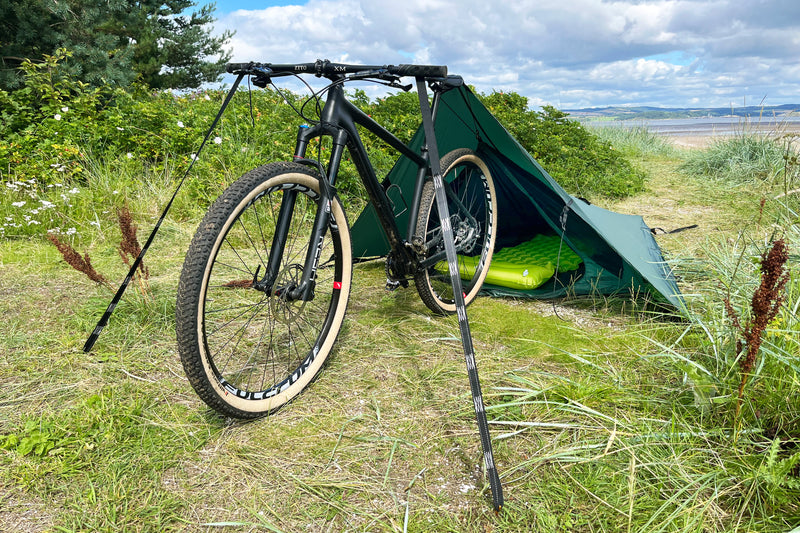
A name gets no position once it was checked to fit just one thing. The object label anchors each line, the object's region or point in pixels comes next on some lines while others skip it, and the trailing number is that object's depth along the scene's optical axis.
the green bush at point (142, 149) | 4.93
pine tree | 9.11
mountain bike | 1.83
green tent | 3.00
